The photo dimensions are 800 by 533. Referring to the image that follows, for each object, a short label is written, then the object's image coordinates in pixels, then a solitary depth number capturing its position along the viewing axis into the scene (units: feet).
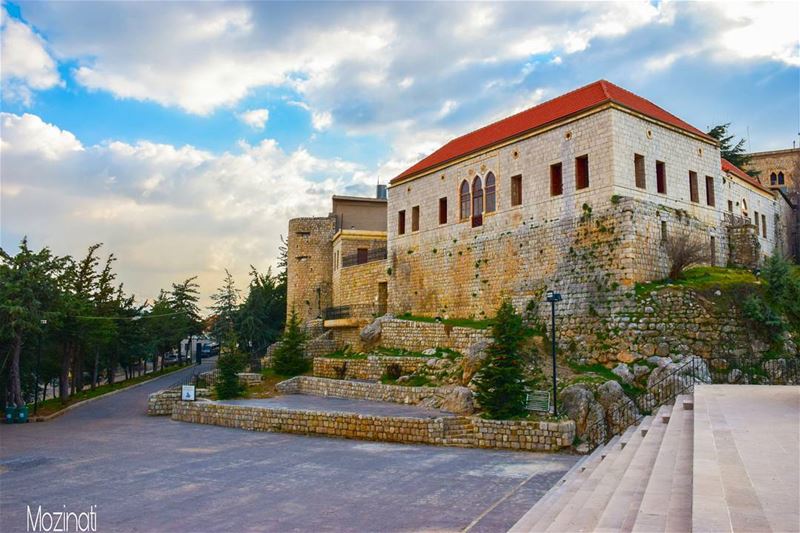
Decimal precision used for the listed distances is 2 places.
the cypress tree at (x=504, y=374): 47.96
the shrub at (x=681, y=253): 60.80
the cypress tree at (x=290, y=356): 90.02
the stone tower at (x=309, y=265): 119.03
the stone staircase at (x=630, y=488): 18.65
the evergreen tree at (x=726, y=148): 120.47
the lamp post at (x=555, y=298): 47.34
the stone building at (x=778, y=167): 141.69
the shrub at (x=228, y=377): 72.54
